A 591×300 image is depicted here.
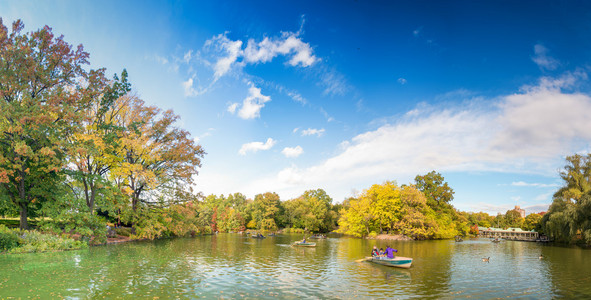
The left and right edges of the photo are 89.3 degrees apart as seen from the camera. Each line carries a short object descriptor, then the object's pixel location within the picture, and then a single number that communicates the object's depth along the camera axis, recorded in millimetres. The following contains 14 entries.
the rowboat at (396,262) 26141
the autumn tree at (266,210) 106250
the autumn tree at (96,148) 32750
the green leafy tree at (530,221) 112250
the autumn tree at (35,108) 28411
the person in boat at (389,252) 28164
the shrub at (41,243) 28000
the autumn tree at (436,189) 82750
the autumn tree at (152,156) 45206
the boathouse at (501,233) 93988
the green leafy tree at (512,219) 140725
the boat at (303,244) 45331
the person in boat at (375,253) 29819
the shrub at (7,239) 26786
